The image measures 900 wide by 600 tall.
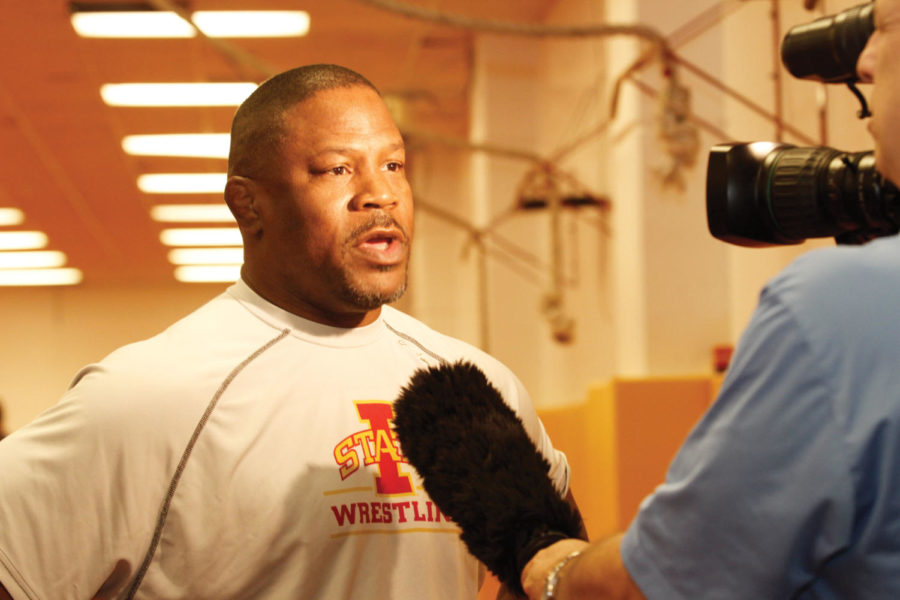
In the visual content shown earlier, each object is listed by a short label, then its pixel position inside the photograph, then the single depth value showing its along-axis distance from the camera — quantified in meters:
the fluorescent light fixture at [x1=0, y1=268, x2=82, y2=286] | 14.62
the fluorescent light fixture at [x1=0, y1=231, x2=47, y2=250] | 11.73
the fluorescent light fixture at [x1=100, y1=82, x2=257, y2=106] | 7.50
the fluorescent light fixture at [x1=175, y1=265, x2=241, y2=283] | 13.98
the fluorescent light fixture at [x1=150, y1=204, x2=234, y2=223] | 10.38
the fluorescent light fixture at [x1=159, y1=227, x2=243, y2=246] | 11.33
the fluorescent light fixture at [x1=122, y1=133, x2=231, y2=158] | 8.37
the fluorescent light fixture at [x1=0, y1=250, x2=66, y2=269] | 13.19
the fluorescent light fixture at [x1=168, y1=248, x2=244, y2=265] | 12.58
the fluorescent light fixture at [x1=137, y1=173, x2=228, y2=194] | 9.44
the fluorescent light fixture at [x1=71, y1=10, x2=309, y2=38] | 6.35
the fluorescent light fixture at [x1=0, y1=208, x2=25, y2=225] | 10.65
